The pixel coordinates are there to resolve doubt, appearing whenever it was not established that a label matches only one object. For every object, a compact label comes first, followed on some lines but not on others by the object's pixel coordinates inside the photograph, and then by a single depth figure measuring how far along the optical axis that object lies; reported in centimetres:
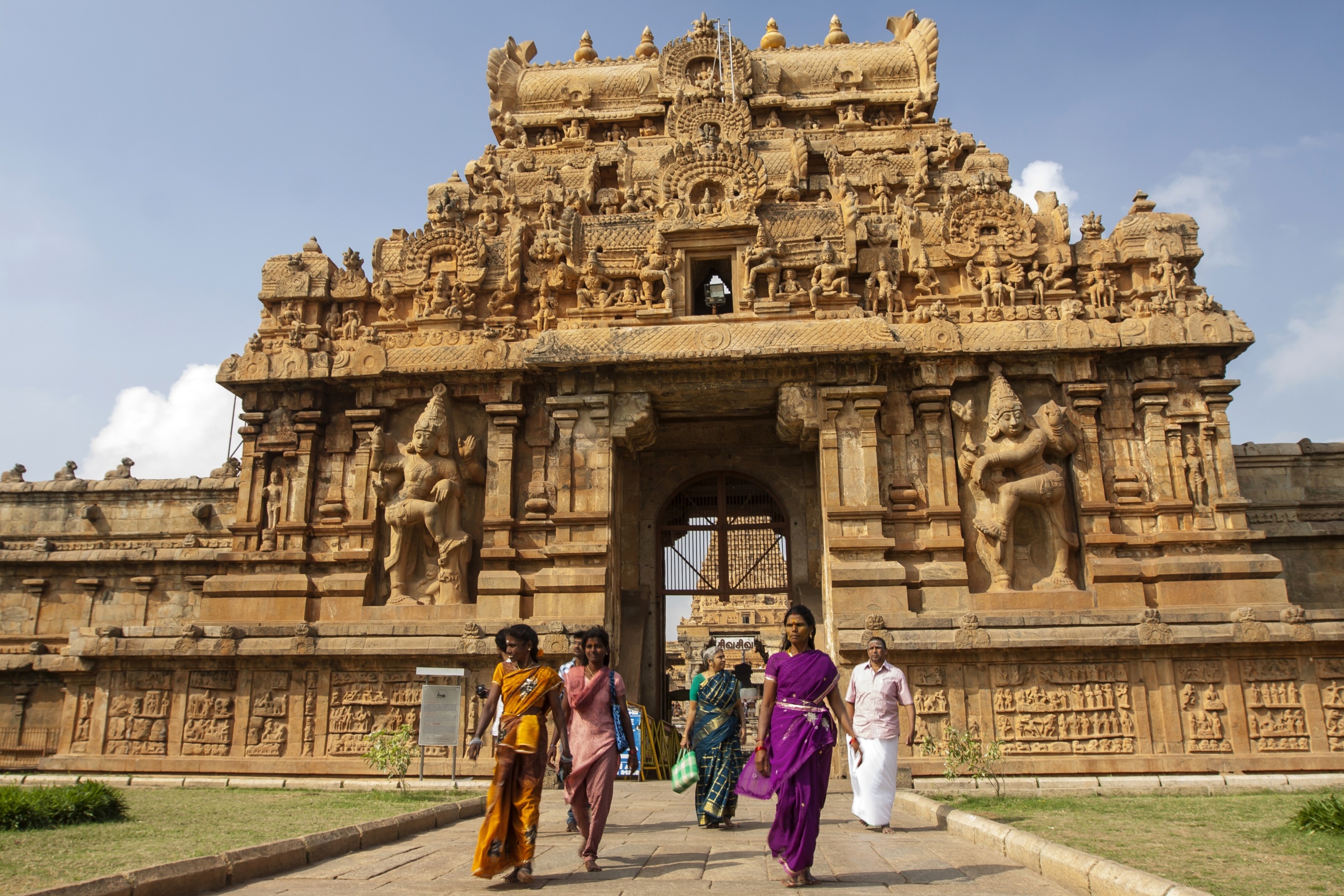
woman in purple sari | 624
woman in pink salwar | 693
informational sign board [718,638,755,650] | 3561
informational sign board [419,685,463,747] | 1184
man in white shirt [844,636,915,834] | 858
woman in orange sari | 609
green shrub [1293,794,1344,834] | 692
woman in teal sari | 862
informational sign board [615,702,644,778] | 1291
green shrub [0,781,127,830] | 760
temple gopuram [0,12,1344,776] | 1362
